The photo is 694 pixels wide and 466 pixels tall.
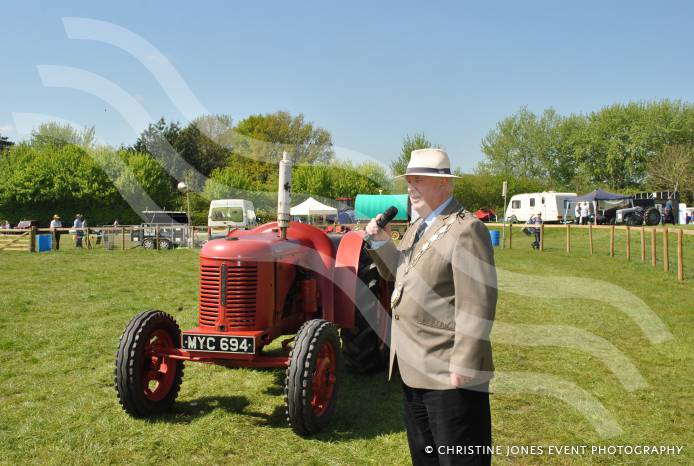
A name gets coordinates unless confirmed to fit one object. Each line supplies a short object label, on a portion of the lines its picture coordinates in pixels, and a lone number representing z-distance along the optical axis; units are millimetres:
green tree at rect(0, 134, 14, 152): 67212
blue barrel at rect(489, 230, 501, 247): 23872
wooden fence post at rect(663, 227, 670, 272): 13245
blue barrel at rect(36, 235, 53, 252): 22328
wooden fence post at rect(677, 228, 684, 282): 12484
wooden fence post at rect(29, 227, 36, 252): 21859
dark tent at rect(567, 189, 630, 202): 36125
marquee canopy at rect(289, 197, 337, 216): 28627
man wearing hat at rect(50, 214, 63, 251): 23109
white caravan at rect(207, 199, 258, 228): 27062
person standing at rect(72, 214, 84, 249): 24603
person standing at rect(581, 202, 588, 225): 35000
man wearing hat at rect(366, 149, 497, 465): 2408
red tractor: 4387
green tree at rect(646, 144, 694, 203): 50906
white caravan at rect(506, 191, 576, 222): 40125
